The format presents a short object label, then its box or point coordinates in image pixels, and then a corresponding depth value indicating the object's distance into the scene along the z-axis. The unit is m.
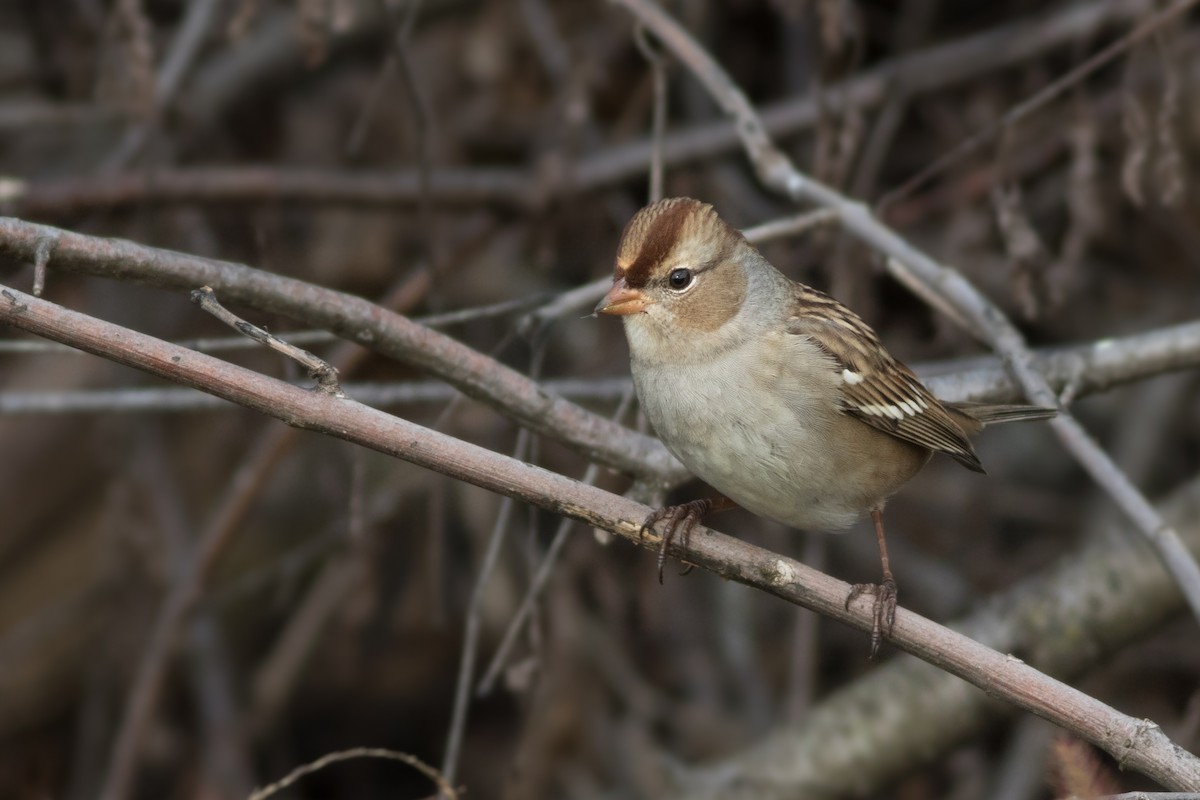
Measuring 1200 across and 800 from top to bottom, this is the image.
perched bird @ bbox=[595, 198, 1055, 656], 5.53
